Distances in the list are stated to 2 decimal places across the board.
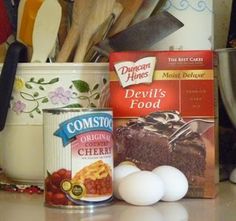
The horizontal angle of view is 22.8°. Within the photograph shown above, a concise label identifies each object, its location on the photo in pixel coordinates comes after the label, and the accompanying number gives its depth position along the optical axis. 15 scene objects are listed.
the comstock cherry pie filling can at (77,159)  0.75
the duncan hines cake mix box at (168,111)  0.82
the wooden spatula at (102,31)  0.90
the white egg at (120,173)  0.80
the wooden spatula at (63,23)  0.93
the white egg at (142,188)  0.75
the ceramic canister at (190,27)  0.94
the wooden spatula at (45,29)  0.89
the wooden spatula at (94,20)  0.89
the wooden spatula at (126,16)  0.92
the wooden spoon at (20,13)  0.92
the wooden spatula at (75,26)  0.90
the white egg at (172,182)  0.78
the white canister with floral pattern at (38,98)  0.87
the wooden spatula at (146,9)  0.94
